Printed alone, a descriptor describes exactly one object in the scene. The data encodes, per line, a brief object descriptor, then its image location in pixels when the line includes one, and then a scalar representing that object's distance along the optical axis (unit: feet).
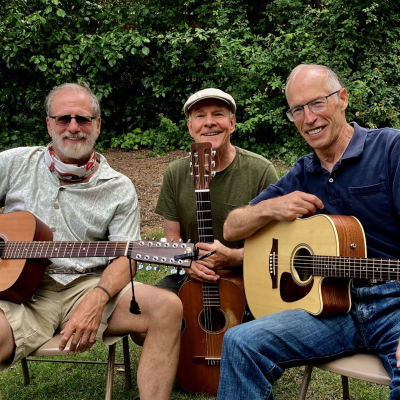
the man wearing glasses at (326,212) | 7.48
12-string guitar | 9.15
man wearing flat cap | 11.12
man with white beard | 8.98
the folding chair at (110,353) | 8.87
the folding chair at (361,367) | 7.08
